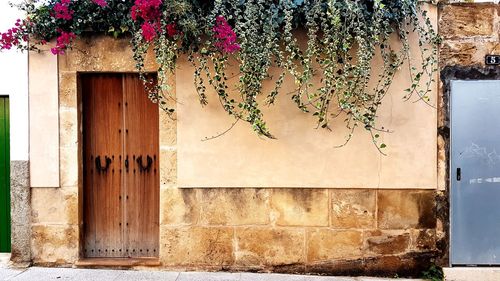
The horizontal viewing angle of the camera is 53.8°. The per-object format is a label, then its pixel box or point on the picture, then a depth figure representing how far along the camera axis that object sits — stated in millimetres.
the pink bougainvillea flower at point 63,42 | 5277
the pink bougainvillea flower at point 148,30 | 4855
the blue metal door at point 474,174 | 5457
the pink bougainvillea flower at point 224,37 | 4910
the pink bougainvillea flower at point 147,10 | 4762
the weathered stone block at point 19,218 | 5605
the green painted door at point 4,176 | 5762
